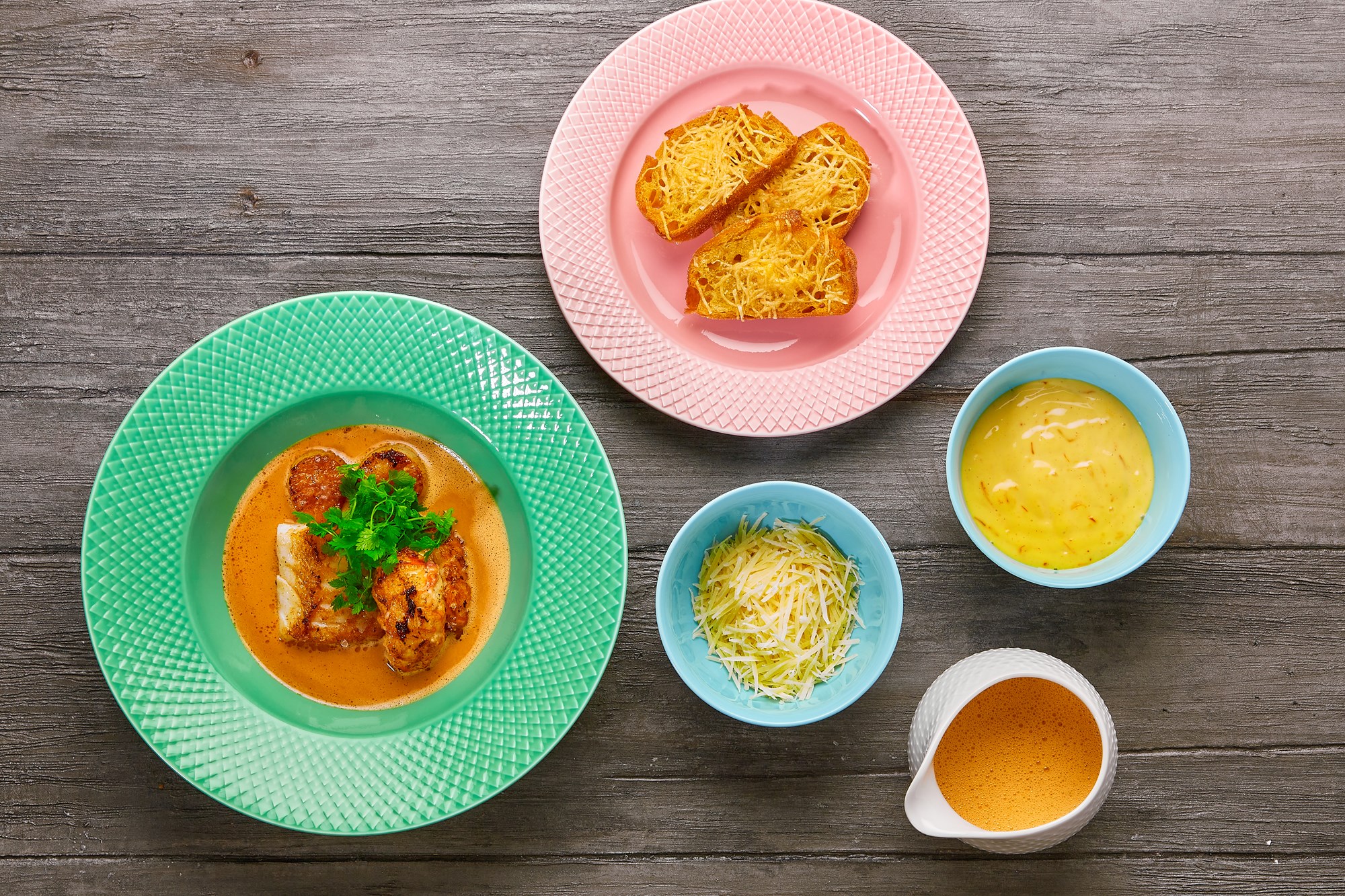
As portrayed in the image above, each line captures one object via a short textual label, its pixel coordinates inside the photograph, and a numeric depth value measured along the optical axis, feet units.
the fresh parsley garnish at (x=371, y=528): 3.04
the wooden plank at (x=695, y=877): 3.21
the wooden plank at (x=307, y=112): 3.22
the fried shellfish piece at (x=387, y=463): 3.09
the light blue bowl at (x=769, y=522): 3.05
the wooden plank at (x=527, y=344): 3.21
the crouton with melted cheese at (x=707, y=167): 3.14
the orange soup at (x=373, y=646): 3.12
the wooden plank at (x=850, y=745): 3.21
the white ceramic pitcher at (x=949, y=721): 2.93
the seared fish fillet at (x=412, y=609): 3.03
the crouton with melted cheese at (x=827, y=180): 3.15
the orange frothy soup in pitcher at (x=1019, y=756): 3.07
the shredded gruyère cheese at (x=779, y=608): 3.10
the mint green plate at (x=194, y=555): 3.03
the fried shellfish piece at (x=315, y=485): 3.10
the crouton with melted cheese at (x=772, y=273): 3.13
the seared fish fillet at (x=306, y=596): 3.10
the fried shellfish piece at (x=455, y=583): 3.08
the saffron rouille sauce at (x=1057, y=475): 3.08
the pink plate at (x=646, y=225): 3.12
